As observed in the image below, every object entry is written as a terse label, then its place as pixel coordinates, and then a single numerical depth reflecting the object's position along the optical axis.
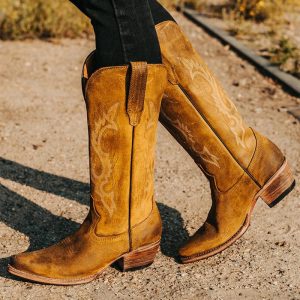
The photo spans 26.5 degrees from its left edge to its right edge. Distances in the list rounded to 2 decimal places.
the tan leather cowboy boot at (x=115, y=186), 2.01
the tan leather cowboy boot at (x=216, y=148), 2.23
